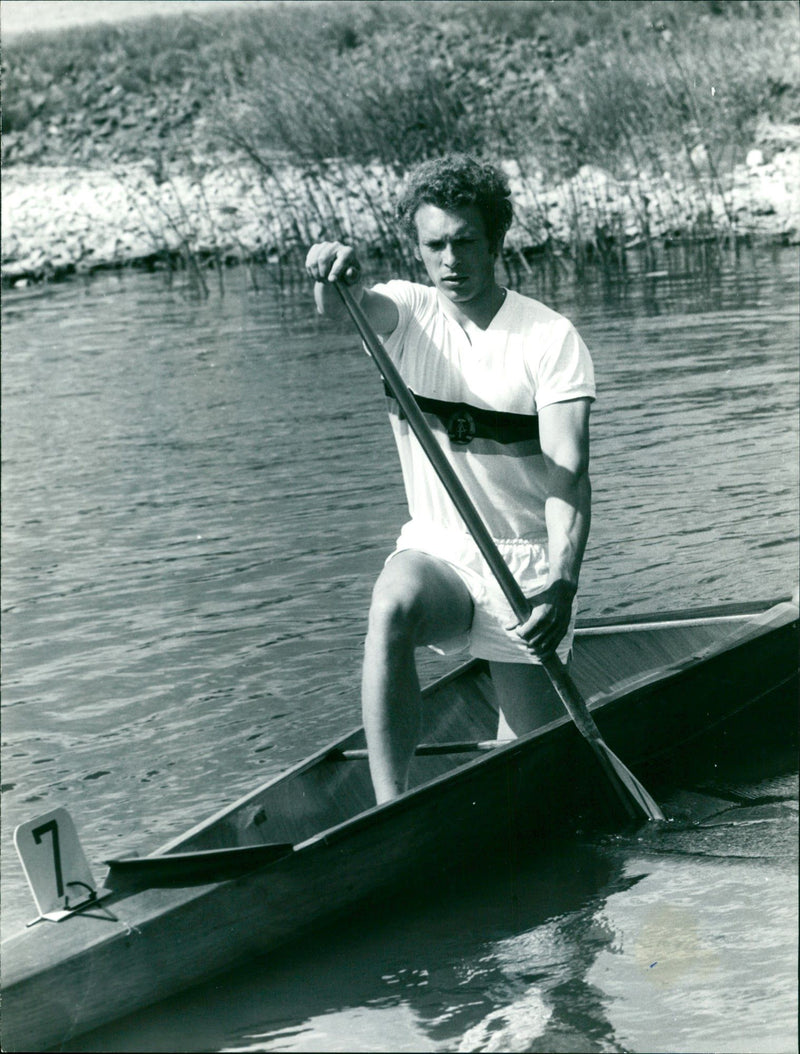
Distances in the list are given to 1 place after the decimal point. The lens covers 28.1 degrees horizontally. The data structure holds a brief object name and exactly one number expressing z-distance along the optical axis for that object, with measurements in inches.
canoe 137.1
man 151.0
